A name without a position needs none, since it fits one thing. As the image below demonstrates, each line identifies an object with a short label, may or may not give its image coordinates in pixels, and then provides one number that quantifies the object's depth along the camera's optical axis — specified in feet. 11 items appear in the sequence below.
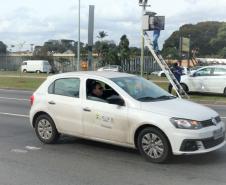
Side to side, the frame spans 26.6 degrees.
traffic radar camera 65.98
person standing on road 71.82
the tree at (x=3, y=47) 403.01
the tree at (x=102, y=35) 251.70
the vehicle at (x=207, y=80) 72.43
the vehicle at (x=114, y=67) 193.26
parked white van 241.35
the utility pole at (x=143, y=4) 68.95
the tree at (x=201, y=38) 461.78
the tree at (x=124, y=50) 226.85
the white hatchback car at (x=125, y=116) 24.54
